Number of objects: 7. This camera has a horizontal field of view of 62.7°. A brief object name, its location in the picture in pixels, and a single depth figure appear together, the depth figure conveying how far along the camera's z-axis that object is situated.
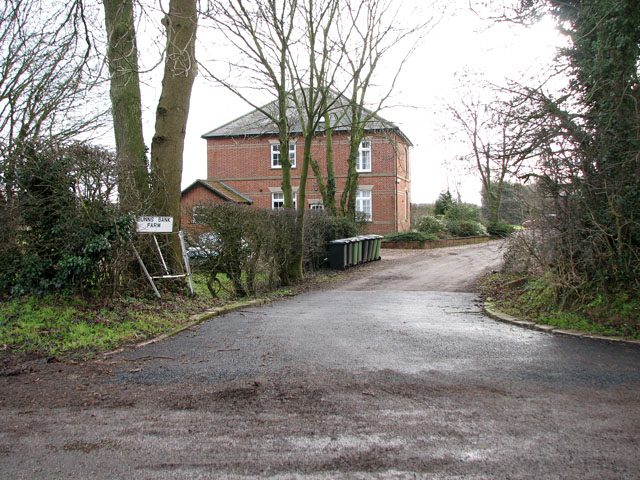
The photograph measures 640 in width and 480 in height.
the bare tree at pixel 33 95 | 16.30
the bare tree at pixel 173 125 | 10.17
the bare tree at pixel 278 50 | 14.62
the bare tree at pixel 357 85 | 16.92
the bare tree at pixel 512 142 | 8.55
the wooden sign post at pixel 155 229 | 8.71
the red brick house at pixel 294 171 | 36.59
